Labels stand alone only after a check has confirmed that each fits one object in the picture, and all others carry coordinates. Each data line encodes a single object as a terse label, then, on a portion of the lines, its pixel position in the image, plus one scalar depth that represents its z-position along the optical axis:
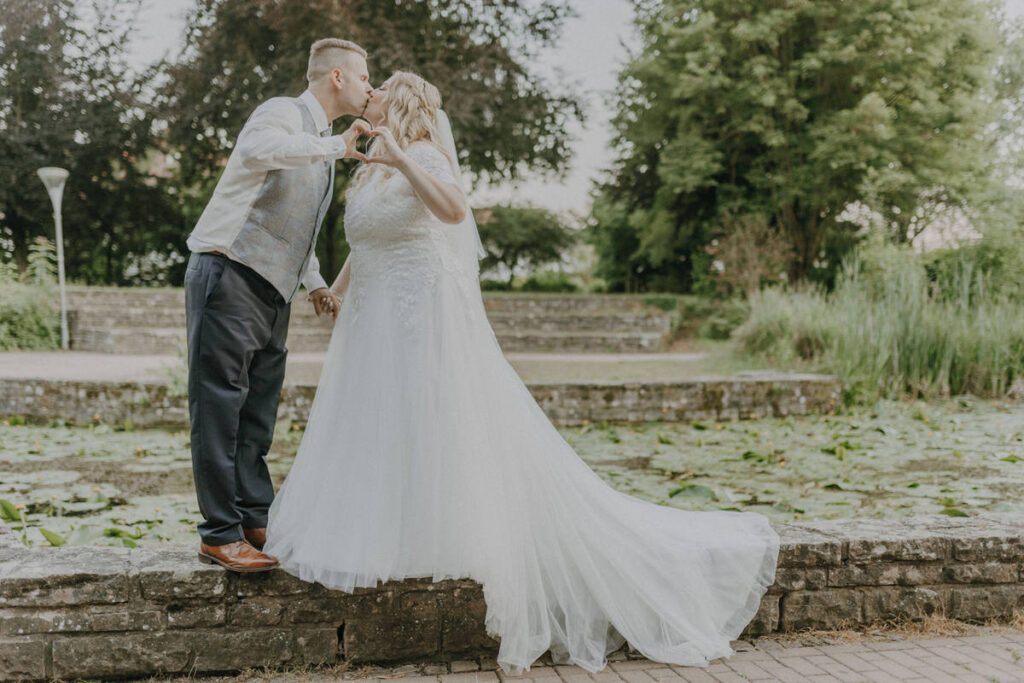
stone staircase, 12.56
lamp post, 12.88
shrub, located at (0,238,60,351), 12.91
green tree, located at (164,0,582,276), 14.55
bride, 2.48
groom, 2.44
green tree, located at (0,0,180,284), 18.58
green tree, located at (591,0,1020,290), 16.47
